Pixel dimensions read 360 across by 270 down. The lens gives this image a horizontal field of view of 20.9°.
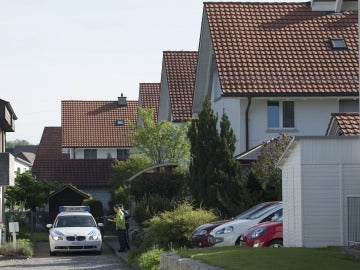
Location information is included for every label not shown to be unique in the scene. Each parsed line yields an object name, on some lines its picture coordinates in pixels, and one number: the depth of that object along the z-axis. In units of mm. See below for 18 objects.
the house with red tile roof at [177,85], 48750
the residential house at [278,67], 36656
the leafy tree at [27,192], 51625
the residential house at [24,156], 112000
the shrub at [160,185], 38094
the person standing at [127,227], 32266
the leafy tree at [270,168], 29955
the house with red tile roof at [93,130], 74312
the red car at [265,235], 21719
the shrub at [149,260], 22906
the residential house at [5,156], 33125
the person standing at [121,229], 31736
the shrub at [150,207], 33562
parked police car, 32062
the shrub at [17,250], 30688
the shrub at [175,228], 25719
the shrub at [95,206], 49062
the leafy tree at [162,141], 47344
